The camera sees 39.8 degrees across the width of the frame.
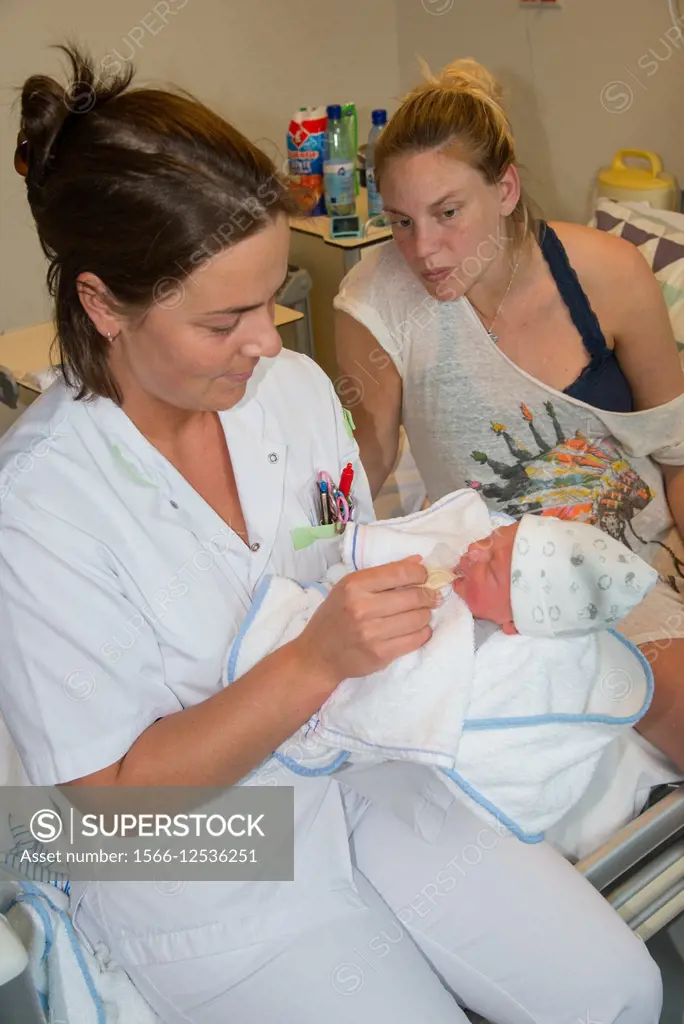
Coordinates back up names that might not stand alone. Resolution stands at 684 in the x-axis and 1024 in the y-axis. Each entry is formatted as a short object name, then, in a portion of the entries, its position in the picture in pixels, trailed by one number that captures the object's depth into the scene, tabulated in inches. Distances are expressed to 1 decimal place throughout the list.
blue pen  55.7
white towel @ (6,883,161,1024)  44.2
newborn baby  45.9
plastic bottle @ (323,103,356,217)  111.8
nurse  42.3
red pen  57.1
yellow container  94.8
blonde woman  65.8
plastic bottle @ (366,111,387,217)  112.8
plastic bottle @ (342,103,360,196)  116.9
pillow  81.7
